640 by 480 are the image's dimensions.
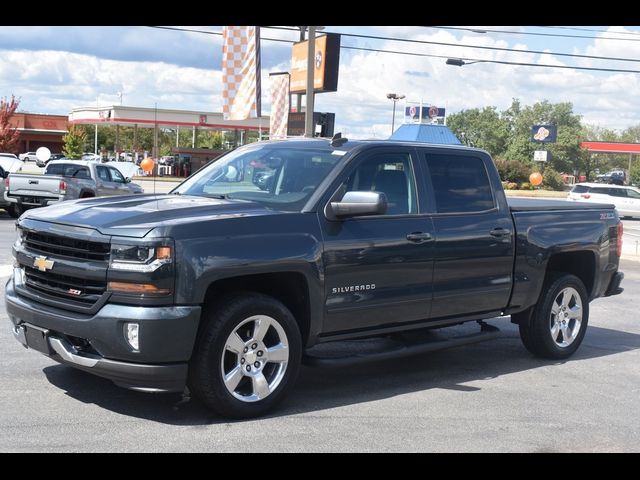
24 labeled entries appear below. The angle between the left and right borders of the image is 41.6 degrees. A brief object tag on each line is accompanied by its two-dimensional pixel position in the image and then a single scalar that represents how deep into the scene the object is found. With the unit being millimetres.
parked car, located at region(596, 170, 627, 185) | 94862
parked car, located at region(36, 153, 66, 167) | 42084
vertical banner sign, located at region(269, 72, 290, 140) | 25016
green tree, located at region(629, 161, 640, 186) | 89000
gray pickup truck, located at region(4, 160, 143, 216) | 22062
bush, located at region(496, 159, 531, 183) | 63312
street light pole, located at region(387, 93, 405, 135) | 48938
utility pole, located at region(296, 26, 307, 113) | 26011
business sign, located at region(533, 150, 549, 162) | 68181
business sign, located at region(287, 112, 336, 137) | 21266
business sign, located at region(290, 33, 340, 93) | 24672
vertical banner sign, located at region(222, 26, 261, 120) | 21188
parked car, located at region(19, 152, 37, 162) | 61062
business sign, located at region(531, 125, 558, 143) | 88250
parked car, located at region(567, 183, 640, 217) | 35531
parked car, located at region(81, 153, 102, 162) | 64938
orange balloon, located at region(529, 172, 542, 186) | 52875
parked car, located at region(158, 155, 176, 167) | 73444
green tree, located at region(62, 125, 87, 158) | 70875
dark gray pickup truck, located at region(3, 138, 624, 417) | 5328
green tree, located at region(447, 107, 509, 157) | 103688
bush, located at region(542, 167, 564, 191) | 70625
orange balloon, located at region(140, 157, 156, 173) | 14718
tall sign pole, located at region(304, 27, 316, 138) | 21614
